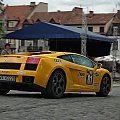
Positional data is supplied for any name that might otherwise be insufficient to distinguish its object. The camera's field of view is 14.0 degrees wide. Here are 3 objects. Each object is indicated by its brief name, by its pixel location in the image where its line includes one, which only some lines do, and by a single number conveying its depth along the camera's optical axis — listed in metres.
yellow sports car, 12.28
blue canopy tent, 28.55
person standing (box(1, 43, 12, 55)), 18.87
